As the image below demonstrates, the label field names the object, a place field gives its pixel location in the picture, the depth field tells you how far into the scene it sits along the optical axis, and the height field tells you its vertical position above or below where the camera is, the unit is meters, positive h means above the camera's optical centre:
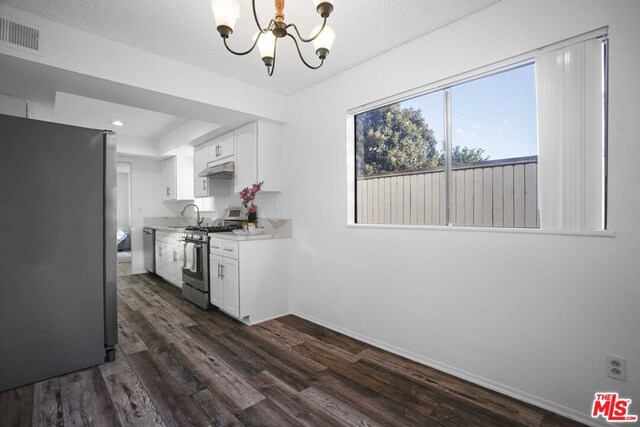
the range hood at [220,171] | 3.88 +0.57
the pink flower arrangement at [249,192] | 3.39 +0.24
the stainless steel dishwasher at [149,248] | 5.53 -0.67
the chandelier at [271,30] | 1.44 +0.97
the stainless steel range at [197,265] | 3.64 -0.67
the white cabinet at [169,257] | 4.51 -0.72
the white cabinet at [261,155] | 3.49 +0.69
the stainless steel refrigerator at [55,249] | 2.03 -0.27
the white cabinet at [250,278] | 3.16 -0.73
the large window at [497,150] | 1.71 +0.45
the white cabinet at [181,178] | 5.61 +0.67
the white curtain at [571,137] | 1.68 +0.44
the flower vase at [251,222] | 3.48 -0.12
